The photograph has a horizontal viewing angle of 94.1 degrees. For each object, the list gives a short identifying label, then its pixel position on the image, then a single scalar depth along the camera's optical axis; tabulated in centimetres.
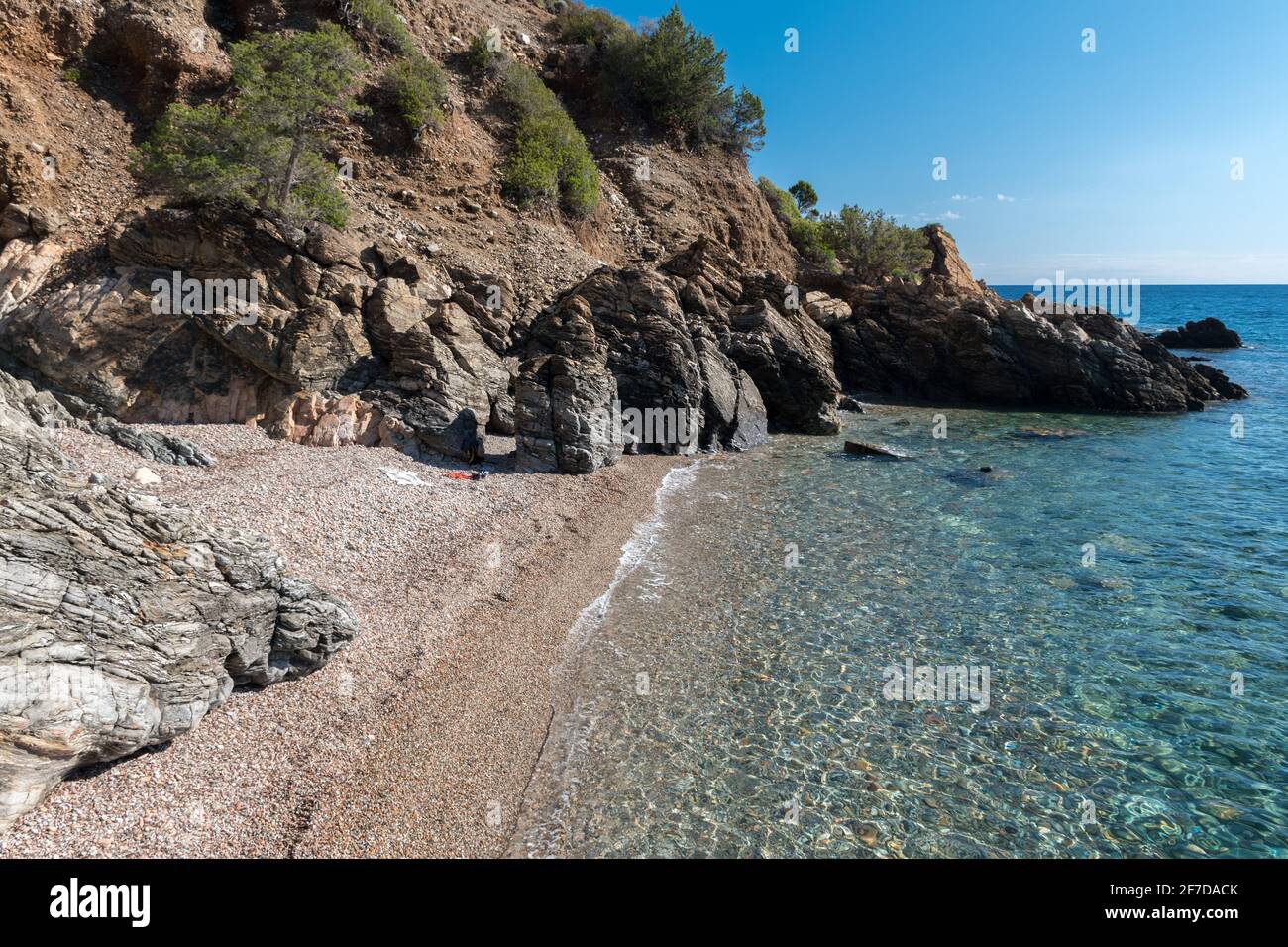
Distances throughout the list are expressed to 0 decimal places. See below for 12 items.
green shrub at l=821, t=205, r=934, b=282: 5359
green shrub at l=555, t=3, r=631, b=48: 4728
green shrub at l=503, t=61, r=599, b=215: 3534
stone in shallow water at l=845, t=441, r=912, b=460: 2608
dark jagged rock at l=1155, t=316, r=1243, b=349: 6869
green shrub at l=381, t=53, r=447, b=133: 3219
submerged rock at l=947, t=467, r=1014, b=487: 2311
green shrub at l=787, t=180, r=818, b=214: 7362
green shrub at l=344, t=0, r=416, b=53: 3328
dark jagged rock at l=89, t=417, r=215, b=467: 1582
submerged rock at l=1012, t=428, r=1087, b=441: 3085
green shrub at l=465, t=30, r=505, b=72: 3866
